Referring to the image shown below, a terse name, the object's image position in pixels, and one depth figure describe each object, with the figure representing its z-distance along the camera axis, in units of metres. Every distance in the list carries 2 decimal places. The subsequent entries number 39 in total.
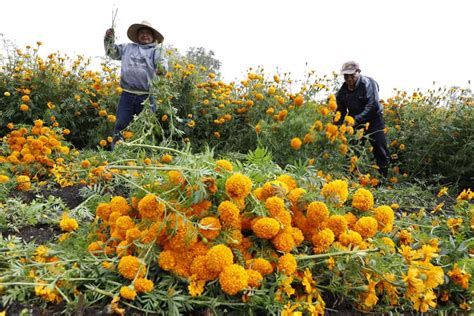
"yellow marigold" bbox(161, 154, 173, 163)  2.29
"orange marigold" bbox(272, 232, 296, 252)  1.45
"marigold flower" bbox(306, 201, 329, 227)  1.52
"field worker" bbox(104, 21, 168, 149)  4.64
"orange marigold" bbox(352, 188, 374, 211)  1.74
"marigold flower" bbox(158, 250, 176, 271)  1.40
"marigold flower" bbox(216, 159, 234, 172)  1.61
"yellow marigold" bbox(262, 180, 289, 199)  1.60
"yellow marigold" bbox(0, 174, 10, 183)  2.89
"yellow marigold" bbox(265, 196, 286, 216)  1.50
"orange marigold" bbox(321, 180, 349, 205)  1.68
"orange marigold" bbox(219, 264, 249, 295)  1.29
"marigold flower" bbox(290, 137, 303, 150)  3.18
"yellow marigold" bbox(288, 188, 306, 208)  1.64
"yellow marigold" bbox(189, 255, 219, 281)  1.35
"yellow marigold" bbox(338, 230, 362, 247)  1.54
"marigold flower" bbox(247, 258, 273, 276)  1.41
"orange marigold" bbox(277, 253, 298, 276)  1.40
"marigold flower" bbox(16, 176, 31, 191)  3.02
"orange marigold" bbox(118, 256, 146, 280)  1.36
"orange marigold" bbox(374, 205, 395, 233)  1.71
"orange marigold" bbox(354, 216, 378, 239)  1.60
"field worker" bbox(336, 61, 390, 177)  4.58
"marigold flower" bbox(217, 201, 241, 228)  1.43
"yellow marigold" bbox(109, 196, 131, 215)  1.67
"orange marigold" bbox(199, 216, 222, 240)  1.43
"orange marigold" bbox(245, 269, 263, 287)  1.36
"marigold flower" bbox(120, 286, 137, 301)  1.27
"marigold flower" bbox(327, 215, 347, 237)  1.56
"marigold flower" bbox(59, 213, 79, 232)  1.68
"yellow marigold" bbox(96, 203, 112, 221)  1.70
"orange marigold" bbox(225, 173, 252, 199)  1.46
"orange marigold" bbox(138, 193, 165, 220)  1.46
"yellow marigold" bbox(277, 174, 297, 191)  1.77
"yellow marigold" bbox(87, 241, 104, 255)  1.56
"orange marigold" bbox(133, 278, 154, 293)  1.30
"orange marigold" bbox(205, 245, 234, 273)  1.33
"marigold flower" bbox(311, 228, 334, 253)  1.50
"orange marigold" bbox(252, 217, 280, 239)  1.42
